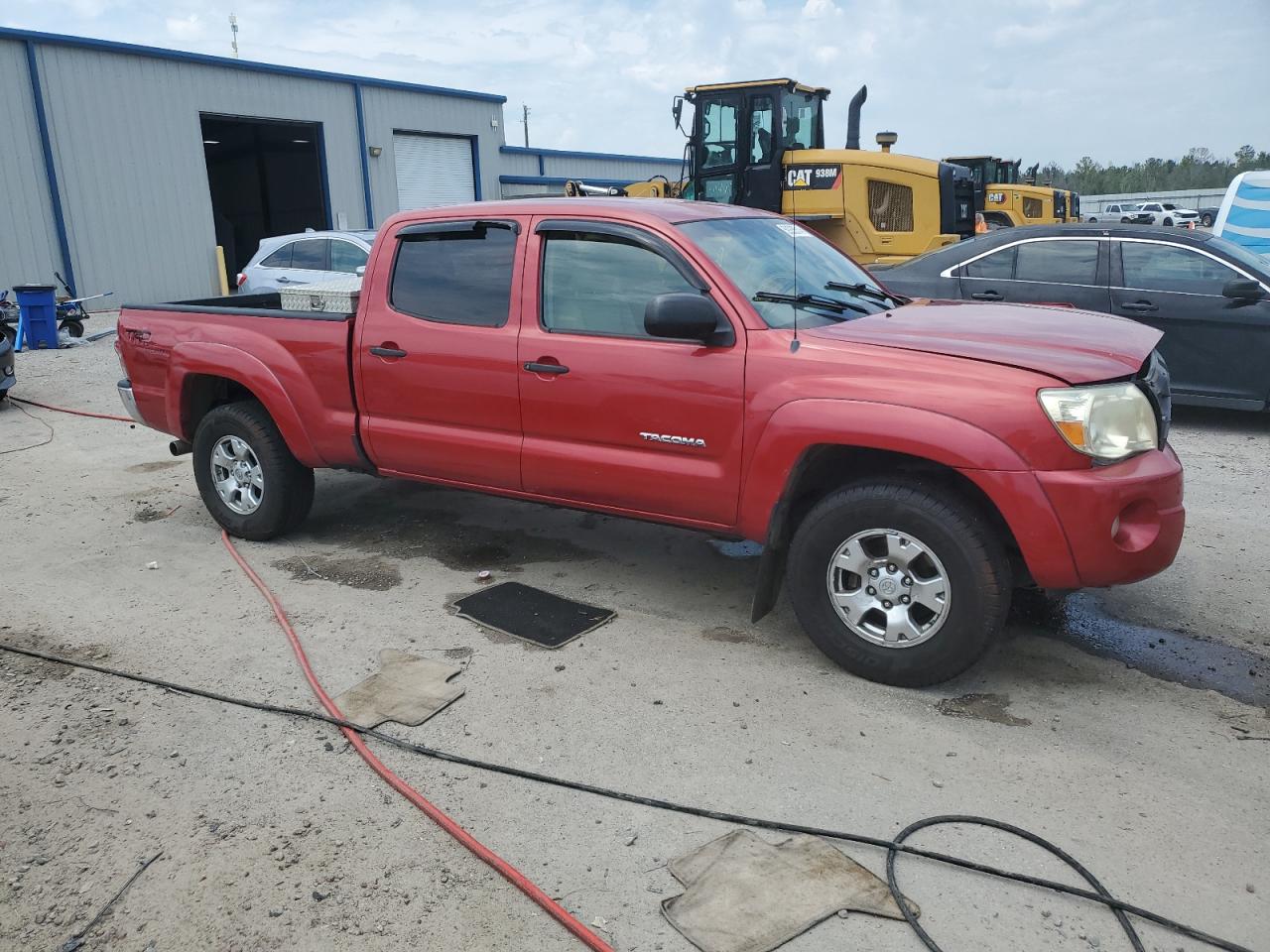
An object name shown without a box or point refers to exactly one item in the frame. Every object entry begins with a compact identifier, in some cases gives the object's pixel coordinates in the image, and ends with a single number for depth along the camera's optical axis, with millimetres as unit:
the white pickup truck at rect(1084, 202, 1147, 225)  38622
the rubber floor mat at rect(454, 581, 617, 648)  4473
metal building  17531
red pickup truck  3510
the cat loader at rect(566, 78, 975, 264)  12273
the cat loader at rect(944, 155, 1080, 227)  19719
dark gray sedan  7551
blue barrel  13820
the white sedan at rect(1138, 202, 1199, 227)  38125
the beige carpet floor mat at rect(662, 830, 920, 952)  2568
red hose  2586
